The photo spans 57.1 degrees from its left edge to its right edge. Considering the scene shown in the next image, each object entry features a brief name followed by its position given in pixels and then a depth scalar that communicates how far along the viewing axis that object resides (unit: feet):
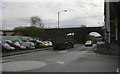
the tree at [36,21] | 156.86
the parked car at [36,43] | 76.09
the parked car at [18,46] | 55.82
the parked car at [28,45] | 61.80
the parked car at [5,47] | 47.99
